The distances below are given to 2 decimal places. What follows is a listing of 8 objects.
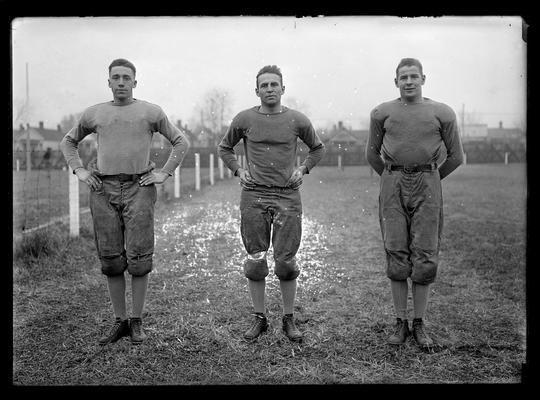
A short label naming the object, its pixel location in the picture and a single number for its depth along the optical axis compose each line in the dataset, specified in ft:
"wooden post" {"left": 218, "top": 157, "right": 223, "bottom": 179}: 51.31
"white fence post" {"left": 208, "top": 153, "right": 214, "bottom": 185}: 43.45
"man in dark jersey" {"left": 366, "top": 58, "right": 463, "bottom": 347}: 12.08
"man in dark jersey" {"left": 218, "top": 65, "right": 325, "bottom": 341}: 12.70
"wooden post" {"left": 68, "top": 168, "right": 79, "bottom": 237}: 21.91
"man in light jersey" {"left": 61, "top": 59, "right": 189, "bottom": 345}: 12.30
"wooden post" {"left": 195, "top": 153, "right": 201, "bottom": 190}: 35.86
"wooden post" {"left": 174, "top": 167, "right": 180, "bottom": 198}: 37.51
